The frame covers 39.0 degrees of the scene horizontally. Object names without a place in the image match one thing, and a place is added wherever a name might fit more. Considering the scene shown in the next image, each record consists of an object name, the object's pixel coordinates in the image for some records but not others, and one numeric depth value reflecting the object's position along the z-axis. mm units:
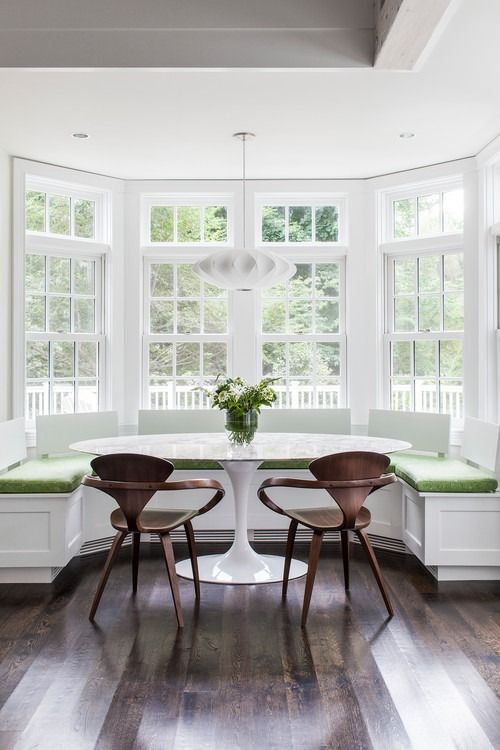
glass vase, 3990
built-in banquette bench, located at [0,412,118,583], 4023
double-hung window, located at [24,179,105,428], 5312
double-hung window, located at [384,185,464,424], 5328
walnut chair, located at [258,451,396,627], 3355
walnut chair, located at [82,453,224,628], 3297
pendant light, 4203
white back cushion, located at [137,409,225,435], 5301
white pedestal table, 3746
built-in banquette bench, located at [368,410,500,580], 4059
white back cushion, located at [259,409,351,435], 5344
